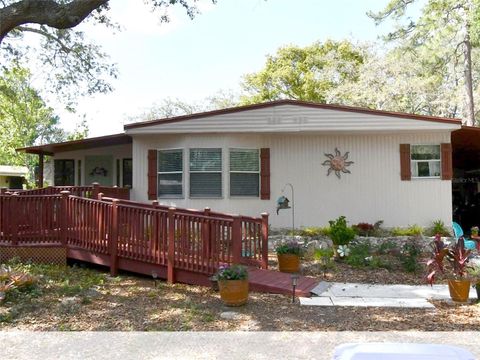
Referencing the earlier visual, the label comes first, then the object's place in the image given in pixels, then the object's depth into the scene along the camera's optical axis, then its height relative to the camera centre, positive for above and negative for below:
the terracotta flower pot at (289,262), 8.10 -1.34
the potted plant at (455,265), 6.23 -1.15
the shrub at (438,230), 10.97 -1.05
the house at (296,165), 11.17 +0.57
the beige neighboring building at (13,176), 29.91 +0.94
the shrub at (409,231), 10.93 -1.08
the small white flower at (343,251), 8.99 -1.27
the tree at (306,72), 29.97 +8.23
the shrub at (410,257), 8.34 -1.32
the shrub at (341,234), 9.64 -1.00
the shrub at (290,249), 8.12 -1.10
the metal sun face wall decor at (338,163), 11.62 +0.62
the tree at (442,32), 17.70 +6.45
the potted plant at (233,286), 6.05 -1.32
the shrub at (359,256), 8.64 -1.33
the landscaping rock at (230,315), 5.62 -1.60
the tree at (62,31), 7.84 +4.24
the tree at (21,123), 31.21 +5.03
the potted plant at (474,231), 11.09 -1.12
